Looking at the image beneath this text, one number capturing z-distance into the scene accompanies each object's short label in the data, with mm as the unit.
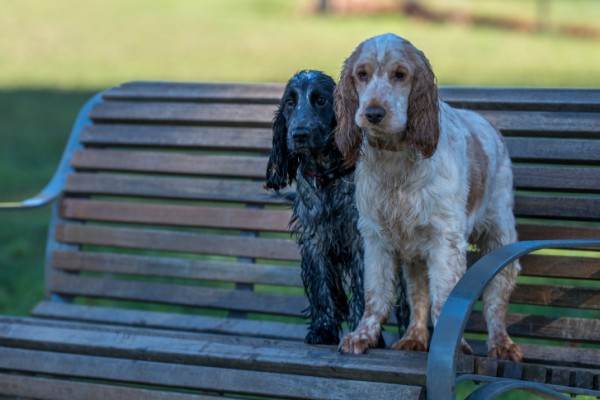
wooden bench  8023
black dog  9062
